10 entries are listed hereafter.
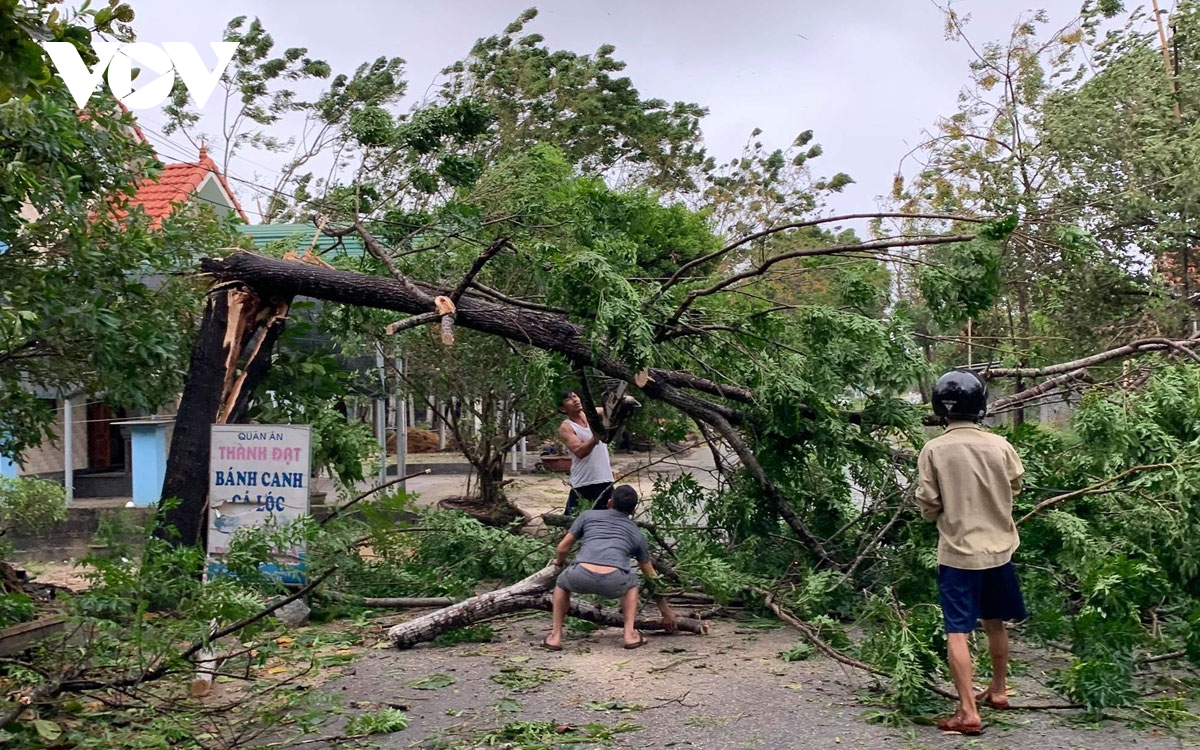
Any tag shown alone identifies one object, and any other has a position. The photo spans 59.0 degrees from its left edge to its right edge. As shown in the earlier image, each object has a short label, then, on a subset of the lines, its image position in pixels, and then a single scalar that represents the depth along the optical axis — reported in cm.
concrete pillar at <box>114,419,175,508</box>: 1467
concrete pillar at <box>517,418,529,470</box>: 2221
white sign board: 634
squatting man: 668
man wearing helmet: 491
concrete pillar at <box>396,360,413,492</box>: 1416
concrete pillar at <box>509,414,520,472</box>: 1431
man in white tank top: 895
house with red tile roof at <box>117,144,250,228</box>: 1750
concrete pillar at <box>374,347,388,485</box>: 1303
